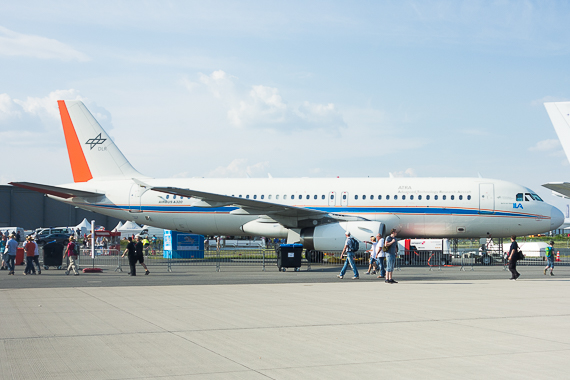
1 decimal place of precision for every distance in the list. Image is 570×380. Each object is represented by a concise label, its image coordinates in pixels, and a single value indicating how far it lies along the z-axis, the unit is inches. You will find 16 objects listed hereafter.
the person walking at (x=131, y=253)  835.4
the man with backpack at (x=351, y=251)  770.9
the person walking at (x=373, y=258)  849.9
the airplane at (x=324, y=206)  1061.8
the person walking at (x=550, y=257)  848.9
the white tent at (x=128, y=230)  2672.2
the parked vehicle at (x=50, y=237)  2308.1
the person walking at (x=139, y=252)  844.4
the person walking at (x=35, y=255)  868.2
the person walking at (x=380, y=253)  759.6
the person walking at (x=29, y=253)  853.2
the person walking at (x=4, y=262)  917.8
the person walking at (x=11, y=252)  876.0
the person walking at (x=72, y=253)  857.5
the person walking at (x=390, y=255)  704.4
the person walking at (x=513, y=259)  755.4
